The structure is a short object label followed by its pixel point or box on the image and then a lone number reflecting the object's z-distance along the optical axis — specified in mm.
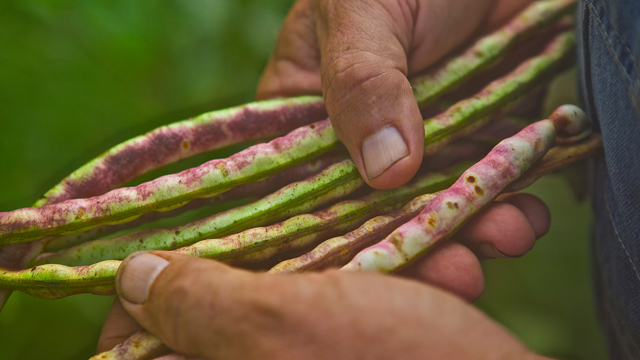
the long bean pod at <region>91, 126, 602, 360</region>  533
